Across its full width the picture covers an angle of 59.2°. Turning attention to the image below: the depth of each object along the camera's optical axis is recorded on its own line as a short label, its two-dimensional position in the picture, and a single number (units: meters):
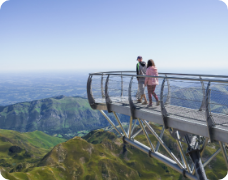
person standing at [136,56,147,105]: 12.35
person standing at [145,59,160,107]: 11.09
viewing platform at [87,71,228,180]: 8.12
